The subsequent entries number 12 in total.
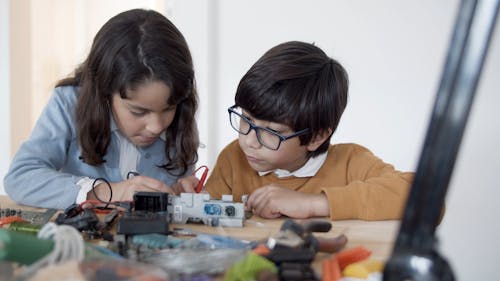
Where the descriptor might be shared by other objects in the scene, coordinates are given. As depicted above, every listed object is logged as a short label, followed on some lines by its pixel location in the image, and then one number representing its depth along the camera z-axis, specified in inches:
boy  40.1
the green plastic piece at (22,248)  20.8
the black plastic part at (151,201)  33.8
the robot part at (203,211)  34.5
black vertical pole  13.2
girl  43.2
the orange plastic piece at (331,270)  21.8
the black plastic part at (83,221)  30.3
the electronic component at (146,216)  27.8
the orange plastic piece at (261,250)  23.1
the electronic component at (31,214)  34.4
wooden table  29.9
